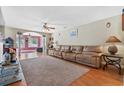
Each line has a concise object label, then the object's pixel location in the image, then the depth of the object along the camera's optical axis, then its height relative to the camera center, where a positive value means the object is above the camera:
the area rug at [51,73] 1.88 -0.92
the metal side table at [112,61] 2.60 -0.57
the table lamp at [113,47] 2.73 -0.06
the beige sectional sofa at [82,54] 3.04 -0.45
